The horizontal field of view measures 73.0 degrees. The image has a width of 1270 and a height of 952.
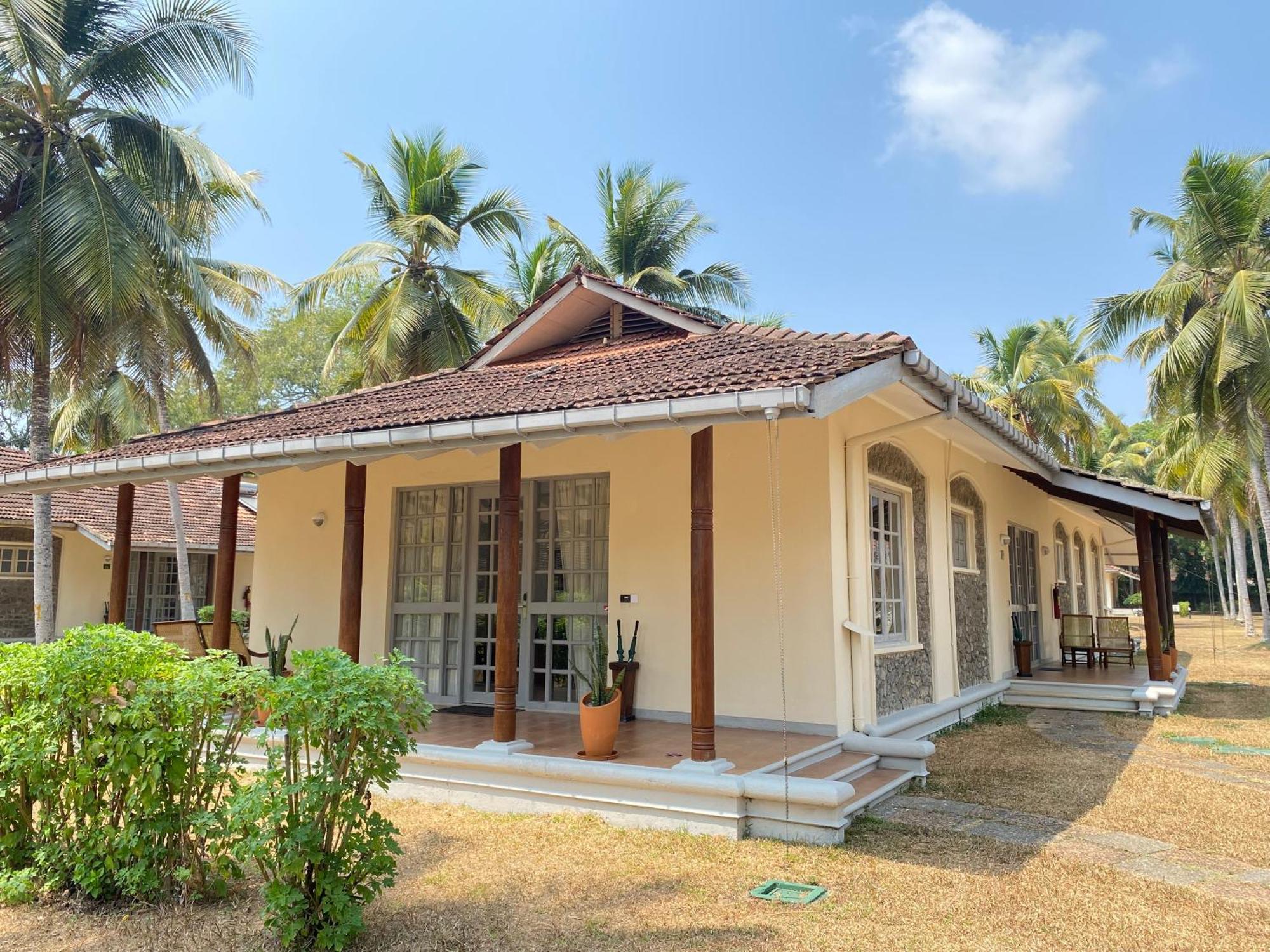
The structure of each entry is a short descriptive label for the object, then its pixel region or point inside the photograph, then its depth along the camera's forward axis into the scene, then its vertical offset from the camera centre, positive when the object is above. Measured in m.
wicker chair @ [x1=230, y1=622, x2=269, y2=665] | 8.74 -0.67
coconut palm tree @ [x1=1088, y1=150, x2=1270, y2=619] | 16.97 +5.96
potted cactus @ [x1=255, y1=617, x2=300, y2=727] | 7.01 -0.66
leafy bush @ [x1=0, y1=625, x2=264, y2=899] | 4.14 -0.90
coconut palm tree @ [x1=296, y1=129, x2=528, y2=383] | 18.88 +7.30
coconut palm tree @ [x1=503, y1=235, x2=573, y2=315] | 23.12 +8.52
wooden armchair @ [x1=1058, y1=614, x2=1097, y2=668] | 14.05 -0.92
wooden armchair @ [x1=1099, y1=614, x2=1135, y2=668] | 13.85 -0.97
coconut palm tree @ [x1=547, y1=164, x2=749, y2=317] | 22.89 +9.15
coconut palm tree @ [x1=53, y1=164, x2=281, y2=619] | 14.48 +4.56
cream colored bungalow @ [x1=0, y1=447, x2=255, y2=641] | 17.84 +0.51
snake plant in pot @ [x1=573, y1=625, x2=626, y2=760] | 6.20 -1.00
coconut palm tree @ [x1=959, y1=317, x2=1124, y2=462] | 25.72 +6.07
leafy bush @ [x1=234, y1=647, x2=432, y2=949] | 3.64 -0.95
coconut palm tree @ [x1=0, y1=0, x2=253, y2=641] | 12.37 +6.62
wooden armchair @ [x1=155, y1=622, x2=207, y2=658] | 8.85 -0.58
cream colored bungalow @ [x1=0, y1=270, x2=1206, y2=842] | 5.75 +0.32
